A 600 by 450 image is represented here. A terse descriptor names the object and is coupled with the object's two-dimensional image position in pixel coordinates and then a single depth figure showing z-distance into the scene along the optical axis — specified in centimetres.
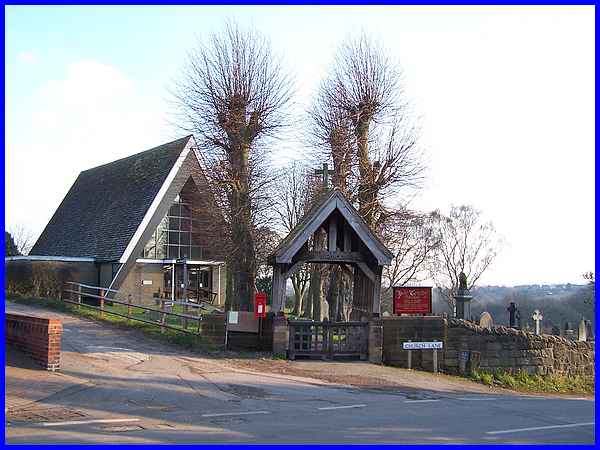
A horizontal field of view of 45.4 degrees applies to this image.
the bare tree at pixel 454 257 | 5497
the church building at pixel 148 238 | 3619
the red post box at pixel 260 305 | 2019
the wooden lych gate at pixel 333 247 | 2009
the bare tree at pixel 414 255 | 4428
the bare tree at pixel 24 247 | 7509
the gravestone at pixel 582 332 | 3459
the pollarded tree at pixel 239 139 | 2691
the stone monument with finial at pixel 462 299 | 2617
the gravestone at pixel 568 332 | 3462
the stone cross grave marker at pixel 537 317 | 3293
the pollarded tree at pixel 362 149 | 2820
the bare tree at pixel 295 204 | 3701
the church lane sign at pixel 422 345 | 2067
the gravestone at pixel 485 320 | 3038
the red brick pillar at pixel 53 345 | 1530
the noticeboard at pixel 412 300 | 2147
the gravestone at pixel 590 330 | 3644
